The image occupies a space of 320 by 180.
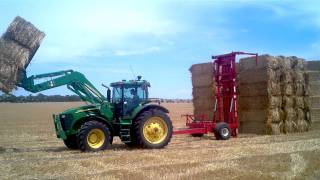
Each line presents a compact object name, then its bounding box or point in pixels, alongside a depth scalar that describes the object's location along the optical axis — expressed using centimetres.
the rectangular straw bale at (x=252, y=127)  1194
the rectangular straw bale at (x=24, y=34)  892
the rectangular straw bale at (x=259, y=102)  1183
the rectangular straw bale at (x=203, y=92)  1283
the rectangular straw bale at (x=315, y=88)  1303
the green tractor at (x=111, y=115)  906
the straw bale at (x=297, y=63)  1240
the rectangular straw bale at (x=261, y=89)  1184
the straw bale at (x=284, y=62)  1210
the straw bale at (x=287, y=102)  1220
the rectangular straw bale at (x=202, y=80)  1277
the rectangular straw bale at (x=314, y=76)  1303
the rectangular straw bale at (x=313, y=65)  1314
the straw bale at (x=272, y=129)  1176
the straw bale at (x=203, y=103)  1291
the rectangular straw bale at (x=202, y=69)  1275
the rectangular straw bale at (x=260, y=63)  1186
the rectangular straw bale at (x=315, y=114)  1293
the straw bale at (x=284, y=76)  1215
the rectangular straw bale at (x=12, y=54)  876
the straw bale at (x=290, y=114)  1222
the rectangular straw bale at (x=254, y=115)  1191
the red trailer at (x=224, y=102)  1123
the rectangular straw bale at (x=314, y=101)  1294
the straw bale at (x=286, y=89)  1216
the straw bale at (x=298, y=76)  1240
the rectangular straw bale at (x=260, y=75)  1185
